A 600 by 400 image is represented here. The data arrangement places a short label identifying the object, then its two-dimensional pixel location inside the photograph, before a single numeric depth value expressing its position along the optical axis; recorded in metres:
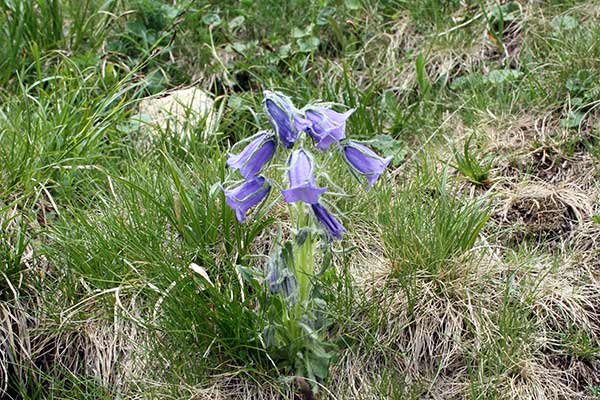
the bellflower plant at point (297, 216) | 2.60
